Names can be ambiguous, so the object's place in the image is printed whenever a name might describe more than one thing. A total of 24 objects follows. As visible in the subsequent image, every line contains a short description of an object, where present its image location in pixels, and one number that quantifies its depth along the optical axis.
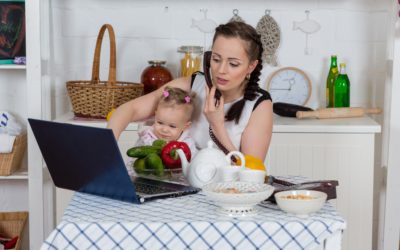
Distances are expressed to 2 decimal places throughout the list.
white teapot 2.26
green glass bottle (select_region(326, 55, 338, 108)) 4.07
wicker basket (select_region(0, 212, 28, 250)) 4.03
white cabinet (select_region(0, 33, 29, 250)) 4.22
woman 2.75
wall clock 4.17
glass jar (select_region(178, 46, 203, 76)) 3.99
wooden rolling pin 3.88
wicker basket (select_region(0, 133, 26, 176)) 3.89
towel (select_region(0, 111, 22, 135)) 4.02
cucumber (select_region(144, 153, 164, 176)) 2.36
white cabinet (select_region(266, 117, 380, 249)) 3.73
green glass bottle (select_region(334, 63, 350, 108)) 4.04
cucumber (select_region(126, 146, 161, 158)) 2.39
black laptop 2.06
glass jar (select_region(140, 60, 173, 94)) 4.00
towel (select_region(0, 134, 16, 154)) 3.86
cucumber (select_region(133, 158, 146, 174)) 2.38
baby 2.87
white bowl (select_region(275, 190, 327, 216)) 1.98
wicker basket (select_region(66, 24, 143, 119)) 3.77
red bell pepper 2.39
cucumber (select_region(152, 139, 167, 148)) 2.49
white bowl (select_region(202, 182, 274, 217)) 1.96
